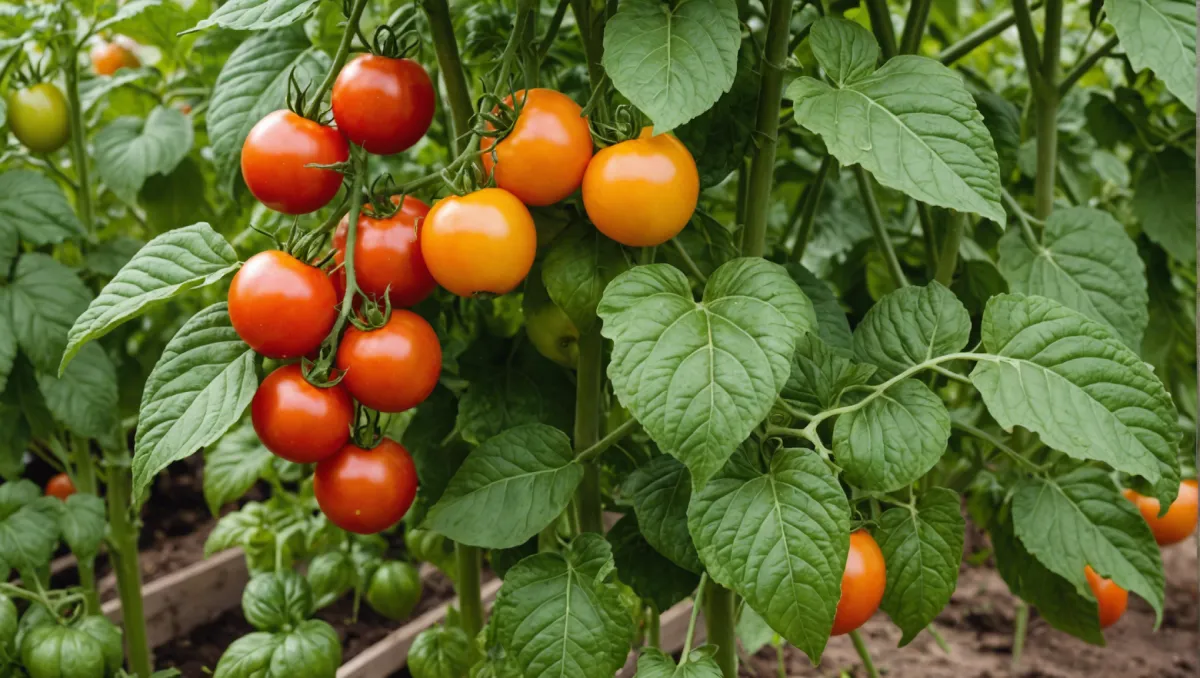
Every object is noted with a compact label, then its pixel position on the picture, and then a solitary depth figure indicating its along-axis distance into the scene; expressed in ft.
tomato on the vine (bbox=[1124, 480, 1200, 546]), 5.00
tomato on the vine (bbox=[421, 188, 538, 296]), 2.79
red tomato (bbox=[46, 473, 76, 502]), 6.21
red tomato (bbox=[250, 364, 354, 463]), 2.98
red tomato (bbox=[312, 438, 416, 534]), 3.25
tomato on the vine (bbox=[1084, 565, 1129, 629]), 4.60
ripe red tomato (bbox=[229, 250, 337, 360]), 2.84
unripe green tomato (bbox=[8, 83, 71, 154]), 4.66
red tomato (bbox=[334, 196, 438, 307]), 3.03
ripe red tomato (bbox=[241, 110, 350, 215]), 2.96
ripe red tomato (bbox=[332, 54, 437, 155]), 3.05
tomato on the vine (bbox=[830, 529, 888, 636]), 3.02
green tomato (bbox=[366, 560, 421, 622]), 5.00
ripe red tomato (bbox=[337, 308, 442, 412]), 2.97
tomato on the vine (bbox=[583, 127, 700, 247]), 2.77
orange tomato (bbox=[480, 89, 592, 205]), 2.85
